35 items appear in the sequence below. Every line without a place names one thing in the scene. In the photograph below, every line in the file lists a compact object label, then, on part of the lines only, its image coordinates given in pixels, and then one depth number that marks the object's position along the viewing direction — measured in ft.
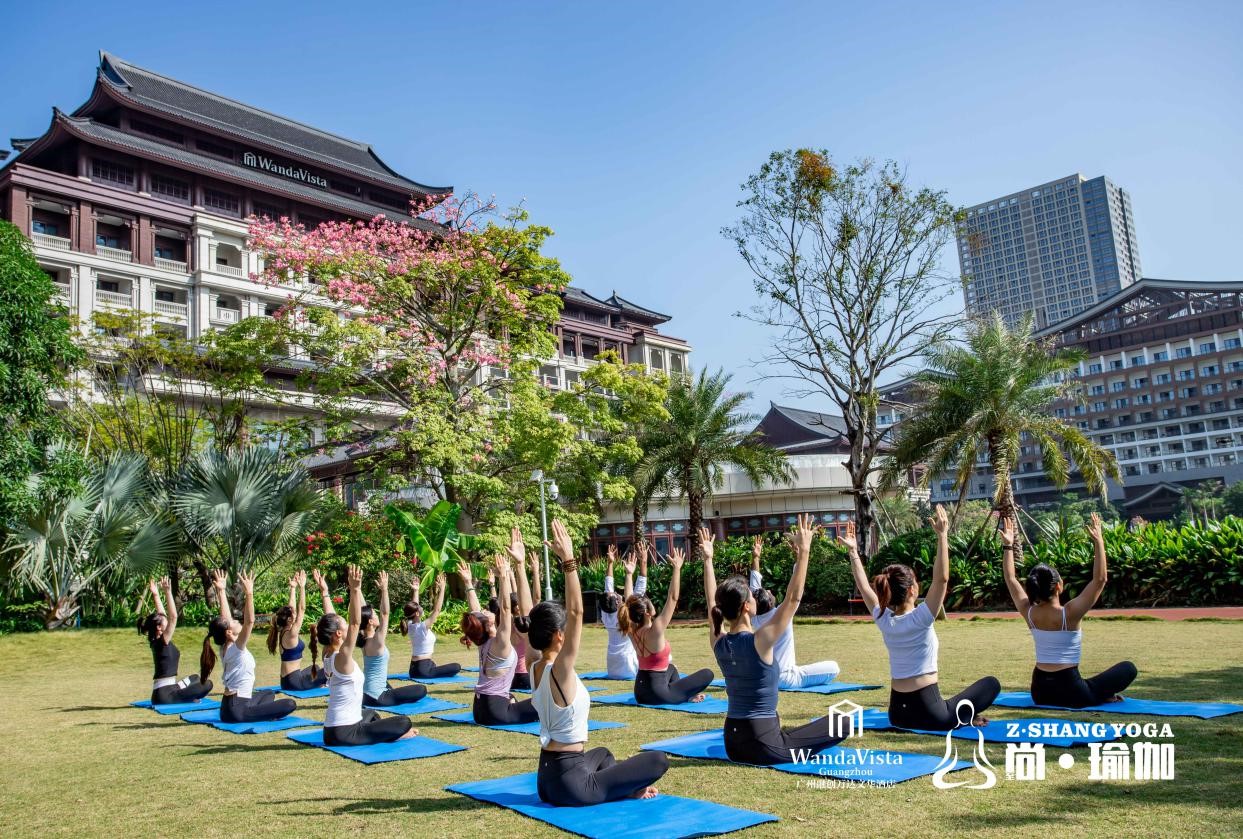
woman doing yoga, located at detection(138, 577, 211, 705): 38.37
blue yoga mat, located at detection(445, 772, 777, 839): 16.84
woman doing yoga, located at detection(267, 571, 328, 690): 37.76
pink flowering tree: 74.64
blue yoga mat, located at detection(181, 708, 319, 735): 31.40
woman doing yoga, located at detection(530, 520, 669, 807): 18.17
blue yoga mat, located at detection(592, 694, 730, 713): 31.53
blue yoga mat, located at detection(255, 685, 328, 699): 40.99
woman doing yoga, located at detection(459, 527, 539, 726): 30.71
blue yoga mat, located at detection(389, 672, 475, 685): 45.29
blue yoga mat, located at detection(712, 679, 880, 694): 34.73
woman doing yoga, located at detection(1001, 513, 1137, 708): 24.26
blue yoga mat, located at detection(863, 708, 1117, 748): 22.00
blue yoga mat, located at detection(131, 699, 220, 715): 37.75
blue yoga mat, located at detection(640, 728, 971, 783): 19.79
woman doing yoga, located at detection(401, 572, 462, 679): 44.32
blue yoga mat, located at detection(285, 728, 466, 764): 25.16
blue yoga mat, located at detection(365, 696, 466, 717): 34.91
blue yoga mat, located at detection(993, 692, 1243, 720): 24.66
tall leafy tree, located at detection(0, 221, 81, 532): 57.77
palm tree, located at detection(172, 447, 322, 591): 71.36
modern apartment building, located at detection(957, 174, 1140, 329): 595.06
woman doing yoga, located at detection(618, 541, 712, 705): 32.32
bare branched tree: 84.28
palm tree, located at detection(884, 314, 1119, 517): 75.31
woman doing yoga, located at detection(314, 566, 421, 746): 25.53
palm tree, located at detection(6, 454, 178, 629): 67.46
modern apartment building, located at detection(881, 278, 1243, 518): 290.56
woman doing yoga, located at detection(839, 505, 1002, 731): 21.94
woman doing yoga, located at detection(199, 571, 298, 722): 32.32
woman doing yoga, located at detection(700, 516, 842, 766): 19.21
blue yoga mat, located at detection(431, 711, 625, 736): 29.25
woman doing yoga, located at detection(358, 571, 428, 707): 34.30
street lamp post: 72.54
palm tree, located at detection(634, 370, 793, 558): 100.99
